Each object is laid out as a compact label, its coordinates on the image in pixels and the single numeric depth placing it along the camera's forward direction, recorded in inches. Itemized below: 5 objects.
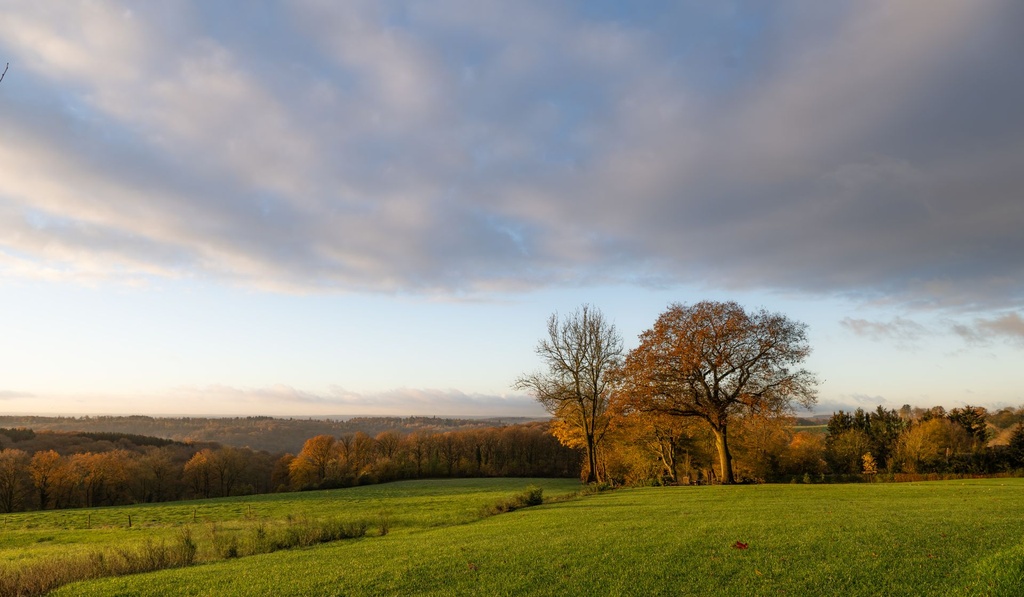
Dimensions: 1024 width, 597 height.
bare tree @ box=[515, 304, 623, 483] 1807.3
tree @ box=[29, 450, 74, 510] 2898.6
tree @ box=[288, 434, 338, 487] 3602.4
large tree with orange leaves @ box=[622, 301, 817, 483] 1333.7
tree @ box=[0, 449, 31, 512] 2736.2
